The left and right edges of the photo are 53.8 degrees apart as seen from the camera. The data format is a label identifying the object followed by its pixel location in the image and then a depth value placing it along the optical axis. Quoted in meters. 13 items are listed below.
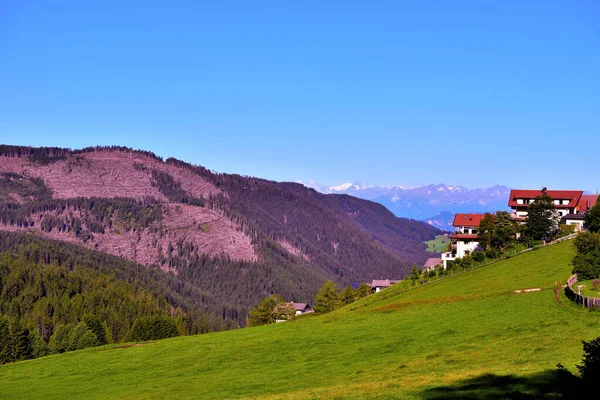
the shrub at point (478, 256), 119.81
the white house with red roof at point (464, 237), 139.25
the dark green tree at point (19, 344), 154.12
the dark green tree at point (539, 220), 124.12
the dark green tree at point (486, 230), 128.38
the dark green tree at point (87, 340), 163.25
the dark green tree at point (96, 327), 180.19
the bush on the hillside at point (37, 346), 161.62
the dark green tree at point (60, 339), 163.88
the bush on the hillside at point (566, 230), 125.10
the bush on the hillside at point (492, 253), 120.38
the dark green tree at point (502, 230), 126.46
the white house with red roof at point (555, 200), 146.88
